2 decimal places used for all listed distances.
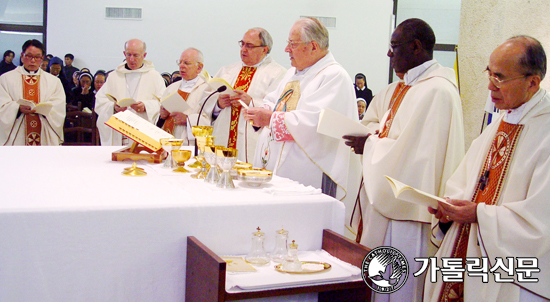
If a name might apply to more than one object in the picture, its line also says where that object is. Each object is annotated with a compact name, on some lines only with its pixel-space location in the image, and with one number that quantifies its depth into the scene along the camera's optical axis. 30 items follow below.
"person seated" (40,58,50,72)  9.67
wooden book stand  3.02
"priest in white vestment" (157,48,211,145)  5.21
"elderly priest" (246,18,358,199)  3.18
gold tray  1.76
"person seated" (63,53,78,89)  10.14
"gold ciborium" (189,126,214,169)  2.79
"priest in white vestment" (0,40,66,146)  6.25
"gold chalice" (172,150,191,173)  2.72
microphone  3.93
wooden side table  1.58
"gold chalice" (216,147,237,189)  2.26
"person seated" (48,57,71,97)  9.54
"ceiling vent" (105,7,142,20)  10.63
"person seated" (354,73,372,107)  10.26
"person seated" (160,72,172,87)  9.29
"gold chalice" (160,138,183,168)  2.76
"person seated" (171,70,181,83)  8.47
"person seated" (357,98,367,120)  8.60
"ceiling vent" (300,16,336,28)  11.16
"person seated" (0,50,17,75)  10.36
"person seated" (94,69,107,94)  9.27
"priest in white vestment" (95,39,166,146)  6.14
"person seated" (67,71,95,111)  8.98
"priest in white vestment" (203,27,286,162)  4.66
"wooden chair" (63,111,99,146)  6.84
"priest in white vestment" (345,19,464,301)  2.54
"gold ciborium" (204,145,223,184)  2.39
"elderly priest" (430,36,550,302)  1.85
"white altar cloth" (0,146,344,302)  1.70
